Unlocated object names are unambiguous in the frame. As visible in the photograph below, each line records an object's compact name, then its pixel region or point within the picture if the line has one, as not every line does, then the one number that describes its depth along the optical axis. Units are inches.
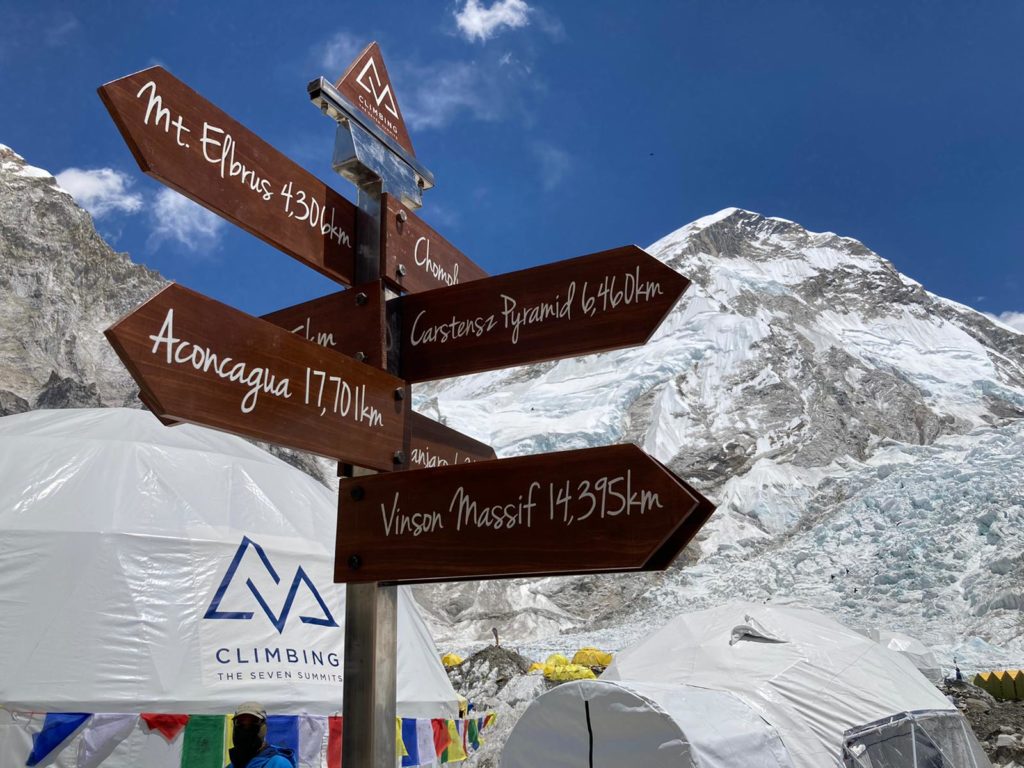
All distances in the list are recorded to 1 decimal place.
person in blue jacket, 156.9
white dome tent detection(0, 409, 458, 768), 248.1
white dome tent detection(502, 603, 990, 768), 258.5
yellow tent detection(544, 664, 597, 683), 791.1
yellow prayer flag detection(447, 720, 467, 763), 332.8
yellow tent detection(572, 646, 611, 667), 1025.8
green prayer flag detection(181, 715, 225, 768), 247.8
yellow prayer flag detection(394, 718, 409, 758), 297.4
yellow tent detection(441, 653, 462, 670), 1014.6
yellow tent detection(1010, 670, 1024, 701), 830.5
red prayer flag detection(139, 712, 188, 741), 244.8
